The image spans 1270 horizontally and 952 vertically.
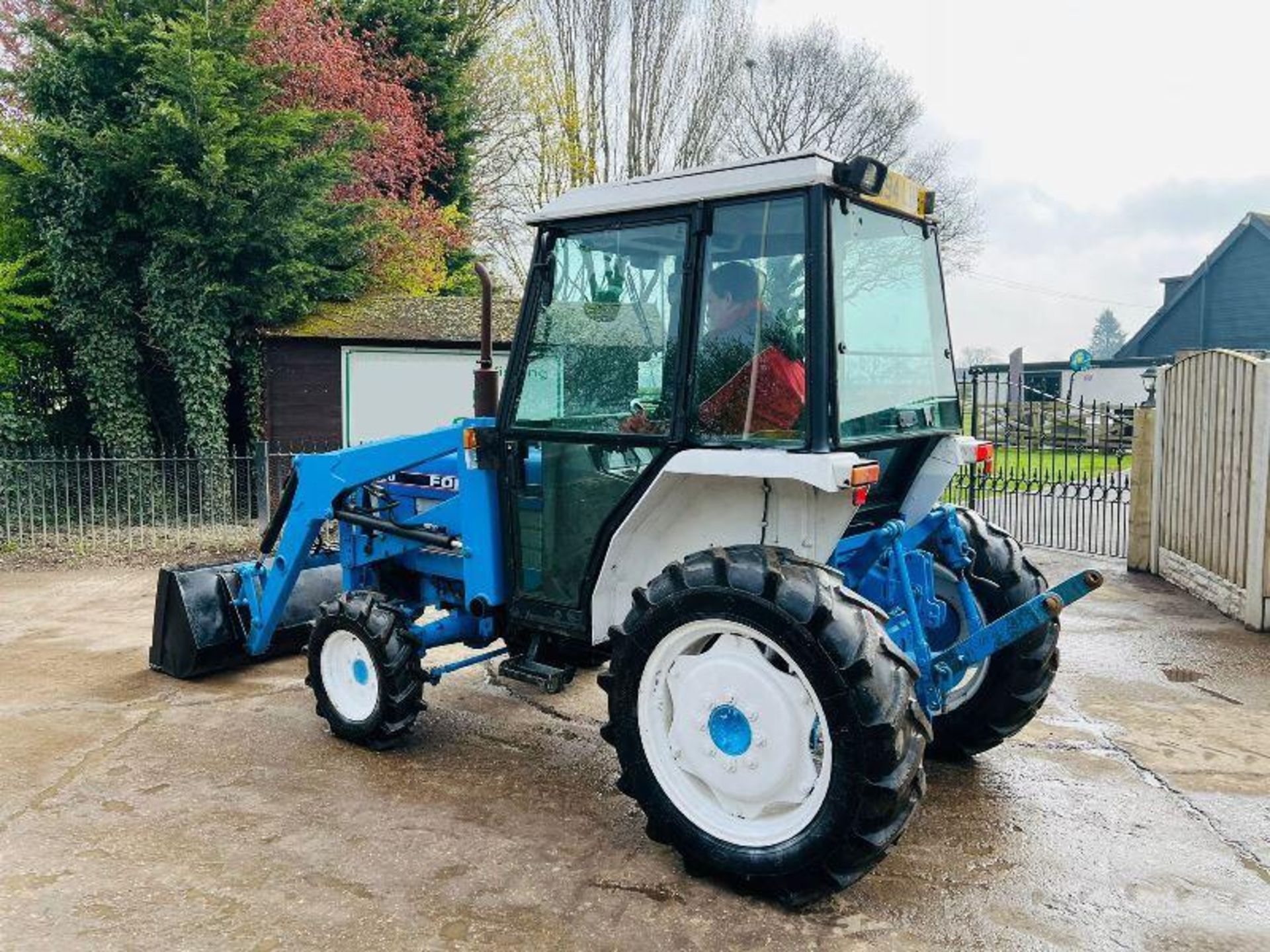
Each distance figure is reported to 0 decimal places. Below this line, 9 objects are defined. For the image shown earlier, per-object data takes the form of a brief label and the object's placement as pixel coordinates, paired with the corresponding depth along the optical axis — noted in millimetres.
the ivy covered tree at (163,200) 10875
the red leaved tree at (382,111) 14438
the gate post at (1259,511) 6738
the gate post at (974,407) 6283
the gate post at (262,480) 10508
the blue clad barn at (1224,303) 30438
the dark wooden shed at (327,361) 12273
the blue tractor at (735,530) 3158
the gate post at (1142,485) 8812
